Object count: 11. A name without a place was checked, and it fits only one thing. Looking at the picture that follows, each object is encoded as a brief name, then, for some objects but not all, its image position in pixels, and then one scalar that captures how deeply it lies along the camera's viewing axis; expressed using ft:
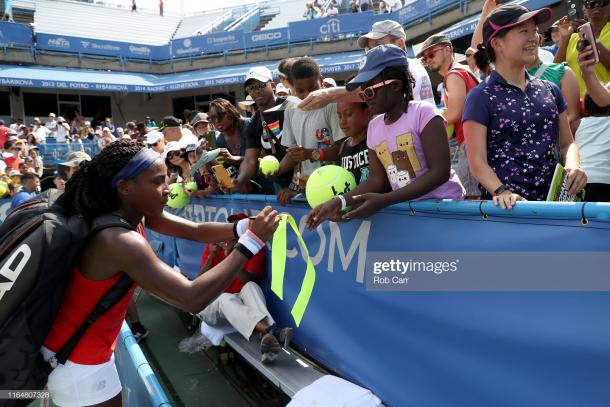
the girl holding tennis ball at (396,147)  7.58
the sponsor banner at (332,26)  69.46
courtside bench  9.56
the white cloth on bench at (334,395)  8.14
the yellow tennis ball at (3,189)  27.45
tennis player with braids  6.43
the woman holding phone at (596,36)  10.29
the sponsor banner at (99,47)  75.36
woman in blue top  7.43
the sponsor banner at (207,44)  81.25
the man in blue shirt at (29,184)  24.88
